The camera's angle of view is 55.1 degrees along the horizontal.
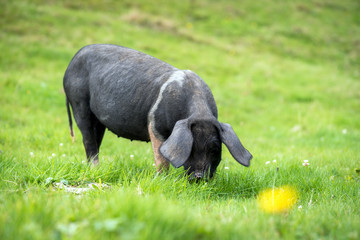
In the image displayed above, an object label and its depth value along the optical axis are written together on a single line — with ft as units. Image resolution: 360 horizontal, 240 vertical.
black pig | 11.85
